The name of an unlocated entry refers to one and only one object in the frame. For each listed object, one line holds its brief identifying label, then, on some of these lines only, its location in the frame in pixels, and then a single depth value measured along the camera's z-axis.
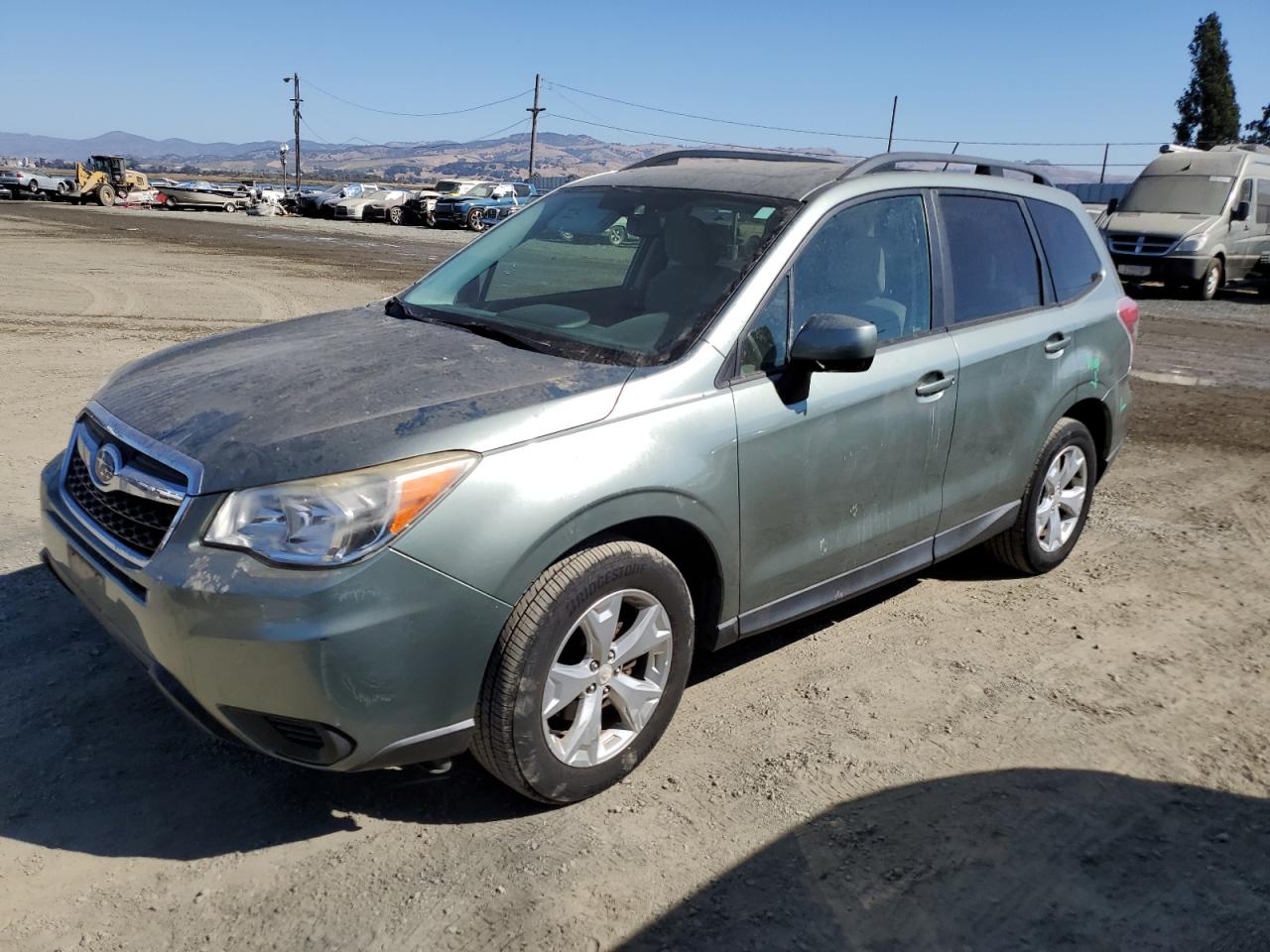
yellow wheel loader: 46.91
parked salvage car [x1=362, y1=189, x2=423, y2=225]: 43.25
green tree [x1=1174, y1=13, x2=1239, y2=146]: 45.66
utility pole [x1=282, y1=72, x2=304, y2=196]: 84.00
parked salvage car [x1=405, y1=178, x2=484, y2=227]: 41.78
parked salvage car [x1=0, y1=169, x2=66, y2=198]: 48.44
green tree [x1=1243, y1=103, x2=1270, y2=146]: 46.22
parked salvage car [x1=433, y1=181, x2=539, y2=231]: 40.44
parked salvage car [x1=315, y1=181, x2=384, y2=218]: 45.79
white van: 17.88
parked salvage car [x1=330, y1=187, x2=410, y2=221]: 44.00
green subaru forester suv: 2.62
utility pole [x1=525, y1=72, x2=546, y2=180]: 63.38
